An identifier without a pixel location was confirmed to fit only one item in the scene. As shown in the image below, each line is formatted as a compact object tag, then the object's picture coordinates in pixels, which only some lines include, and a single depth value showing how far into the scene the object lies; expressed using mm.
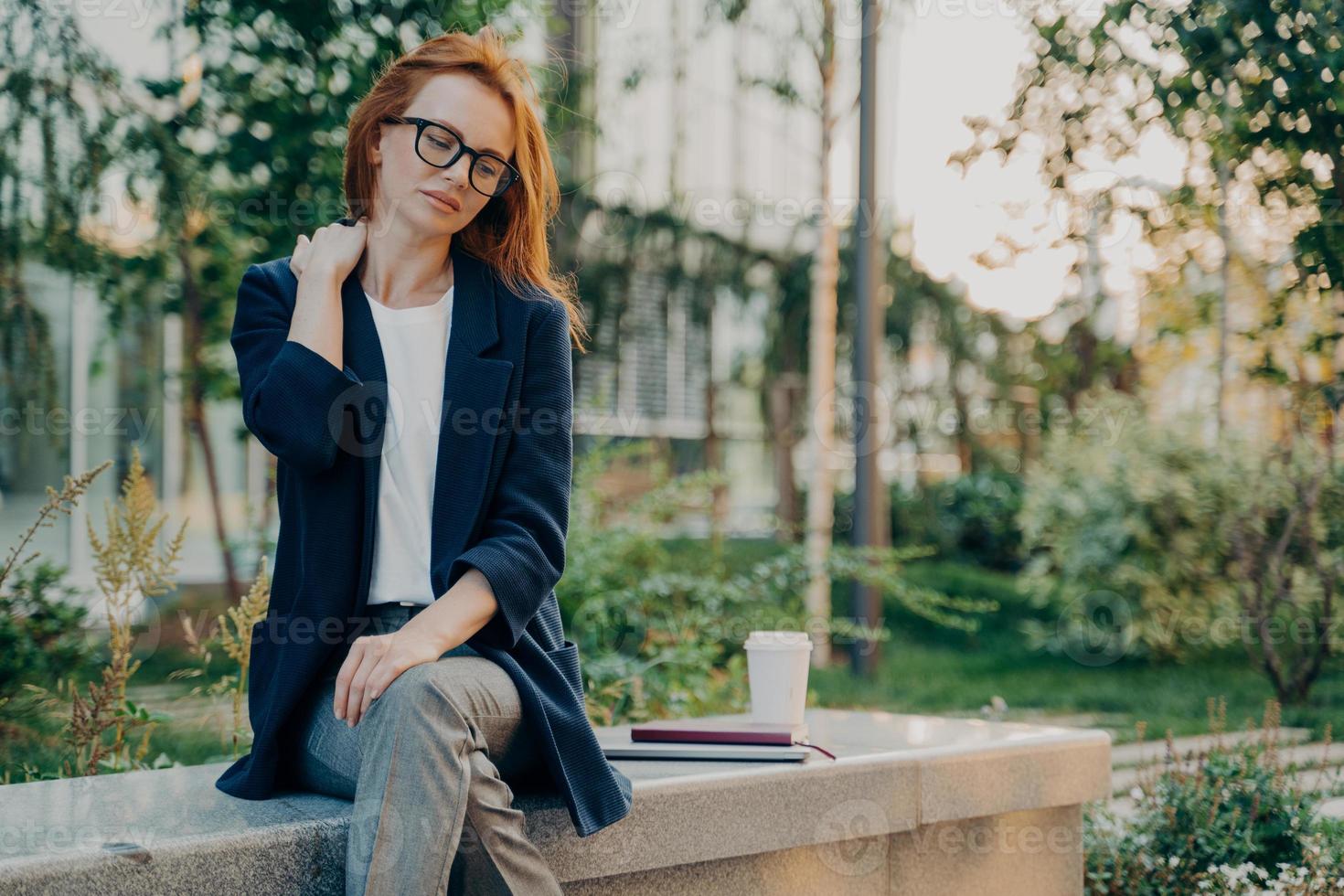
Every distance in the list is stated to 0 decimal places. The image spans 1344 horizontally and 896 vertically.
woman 1939
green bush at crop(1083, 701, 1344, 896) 2904
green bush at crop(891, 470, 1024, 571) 11492
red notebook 2531
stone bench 1812
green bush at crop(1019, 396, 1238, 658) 8008
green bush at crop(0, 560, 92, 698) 3701
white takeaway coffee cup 2689
